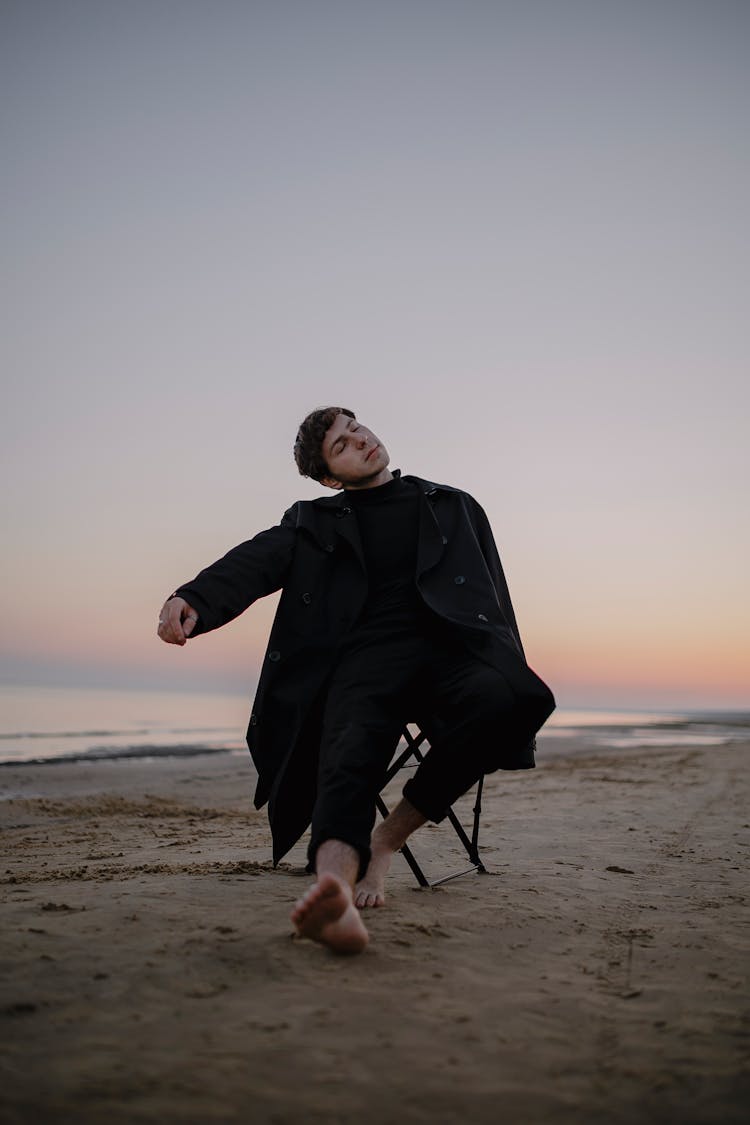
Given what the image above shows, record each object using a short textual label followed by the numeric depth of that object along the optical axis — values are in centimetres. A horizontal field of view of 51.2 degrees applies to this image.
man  292
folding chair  318
